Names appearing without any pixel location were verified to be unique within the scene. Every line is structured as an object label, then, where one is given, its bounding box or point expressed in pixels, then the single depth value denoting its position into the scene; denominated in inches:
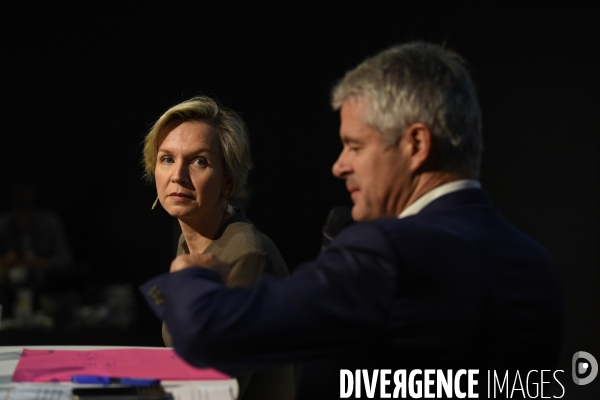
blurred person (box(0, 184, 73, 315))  460.9
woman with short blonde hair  233.5
